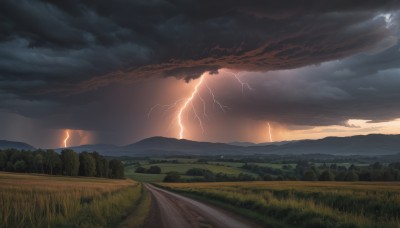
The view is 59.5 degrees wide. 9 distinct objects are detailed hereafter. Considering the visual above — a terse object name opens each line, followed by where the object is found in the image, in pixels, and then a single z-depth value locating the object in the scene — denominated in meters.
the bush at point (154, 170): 166.71
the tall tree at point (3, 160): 117.81
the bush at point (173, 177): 127.31
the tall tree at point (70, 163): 114.88
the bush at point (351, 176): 99.07
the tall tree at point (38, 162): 115.30
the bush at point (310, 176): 108.14
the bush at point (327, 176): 104.36
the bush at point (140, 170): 174.88
